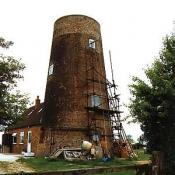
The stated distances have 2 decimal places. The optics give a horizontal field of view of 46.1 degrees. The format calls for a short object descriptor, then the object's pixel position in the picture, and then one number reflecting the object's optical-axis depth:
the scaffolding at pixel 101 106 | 17.63
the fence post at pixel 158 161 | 5.87
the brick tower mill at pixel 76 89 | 17.27
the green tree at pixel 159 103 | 8.30
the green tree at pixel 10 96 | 10.20
